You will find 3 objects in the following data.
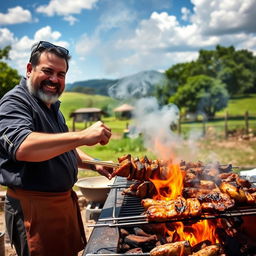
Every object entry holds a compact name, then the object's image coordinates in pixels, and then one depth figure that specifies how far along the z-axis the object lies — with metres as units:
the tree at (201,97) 29.97
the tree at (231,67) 39.97
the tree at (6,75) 11.32
